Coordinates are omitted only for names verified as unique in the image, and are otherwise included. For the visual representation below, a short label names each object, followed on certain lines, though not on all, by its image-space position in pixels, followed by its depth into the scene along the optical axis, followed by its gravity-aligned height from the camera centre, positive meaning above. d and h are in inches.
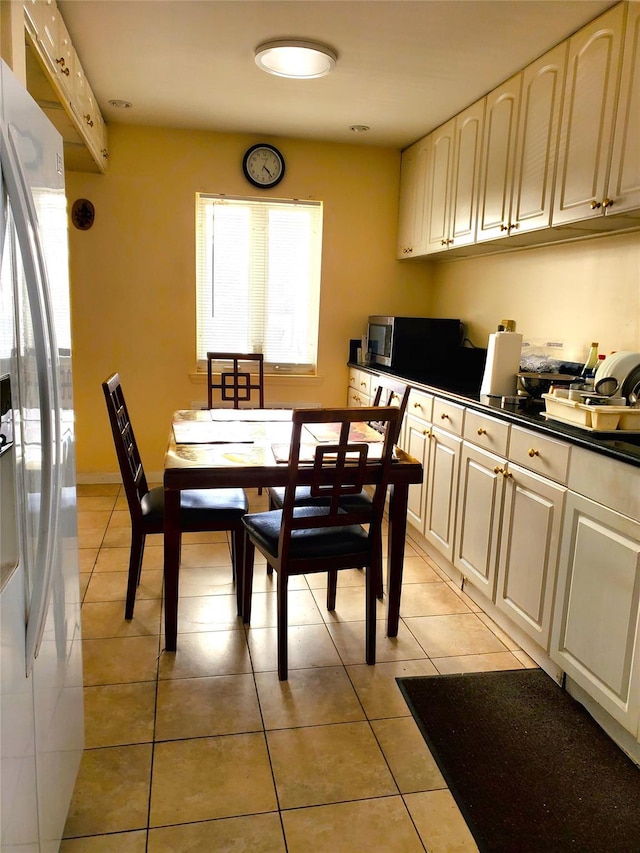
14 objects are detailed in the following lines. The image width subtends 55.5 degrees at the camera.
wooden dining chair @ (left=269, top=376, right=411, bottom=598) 103.3 -29.8
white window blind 171.8 +12.5
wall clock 165.5 +42.0
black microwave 154.8 -3.2
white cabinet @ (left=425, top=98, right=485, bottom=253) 130.6 +33.6
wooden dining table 82.1 -20.1
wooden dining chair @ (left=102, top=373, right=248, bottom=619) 93.8 -30.1
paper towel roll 108.3 -5.7
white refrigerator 38.4 -11.4
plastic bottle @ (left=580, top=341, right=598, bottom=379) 103.2 -4.7
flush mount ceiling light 106.3 +47.0
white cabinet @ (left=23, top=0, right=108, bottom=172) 82.2 +36.3
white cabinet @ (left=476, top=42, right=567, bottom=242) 103.5 +33.0
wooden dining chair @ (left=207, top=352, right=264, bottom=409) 139.5 -12.3
